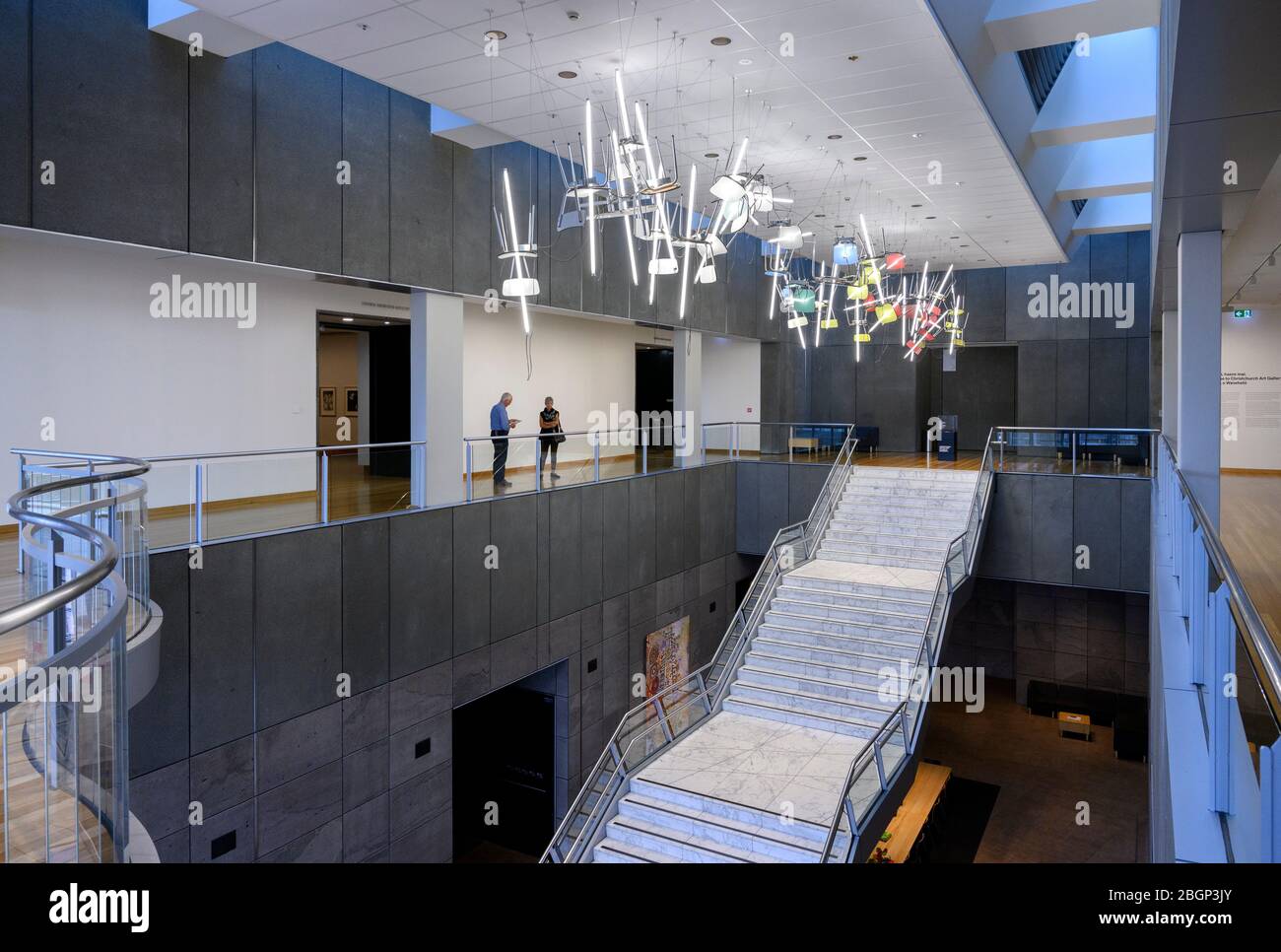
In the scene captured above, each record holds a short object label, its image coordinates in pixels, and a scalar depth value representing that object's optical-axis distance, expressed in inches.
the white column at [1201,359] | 288.4
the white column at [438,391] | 405.4
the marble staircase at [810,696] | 339.9
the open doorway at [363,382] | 566.3
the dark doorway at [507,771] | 470.9
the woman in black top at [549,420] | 522.6
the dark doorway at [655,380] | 885.8
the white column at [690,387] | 621.9
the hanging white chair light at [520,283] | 290.5
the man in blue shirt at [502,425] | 433.7
